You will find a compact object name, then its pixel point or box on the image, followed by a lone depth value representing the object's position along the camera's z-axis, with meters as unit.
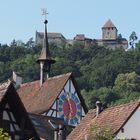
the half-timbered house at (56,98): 50.59
